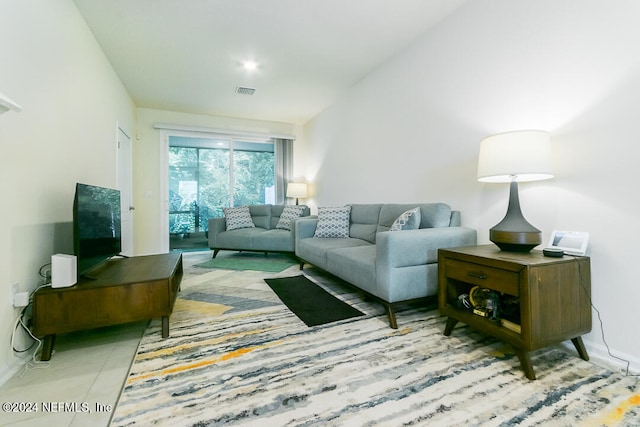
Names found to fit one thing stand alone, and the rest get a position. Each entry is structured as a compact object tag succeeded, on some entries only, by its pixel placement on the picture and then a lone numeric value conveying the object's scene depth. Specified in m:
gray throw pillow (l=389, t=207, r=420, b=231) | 2.26
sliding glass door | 5.05
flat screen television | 1.65
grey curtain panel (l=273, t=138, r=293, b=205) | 5.58
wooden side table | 1.33
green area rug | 3.75
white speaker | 1.54
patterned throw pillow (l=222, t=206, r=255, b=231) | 4.63
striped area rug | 1.10
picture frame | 1.54
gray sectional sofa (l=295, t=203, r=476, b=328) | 1.89
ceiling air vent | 3.92
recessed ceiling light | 3.21
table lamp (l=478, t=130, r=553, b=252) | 1.54
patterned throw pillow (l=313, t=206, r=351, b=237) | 3.47
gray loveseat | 4.19
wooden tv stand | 1.50
